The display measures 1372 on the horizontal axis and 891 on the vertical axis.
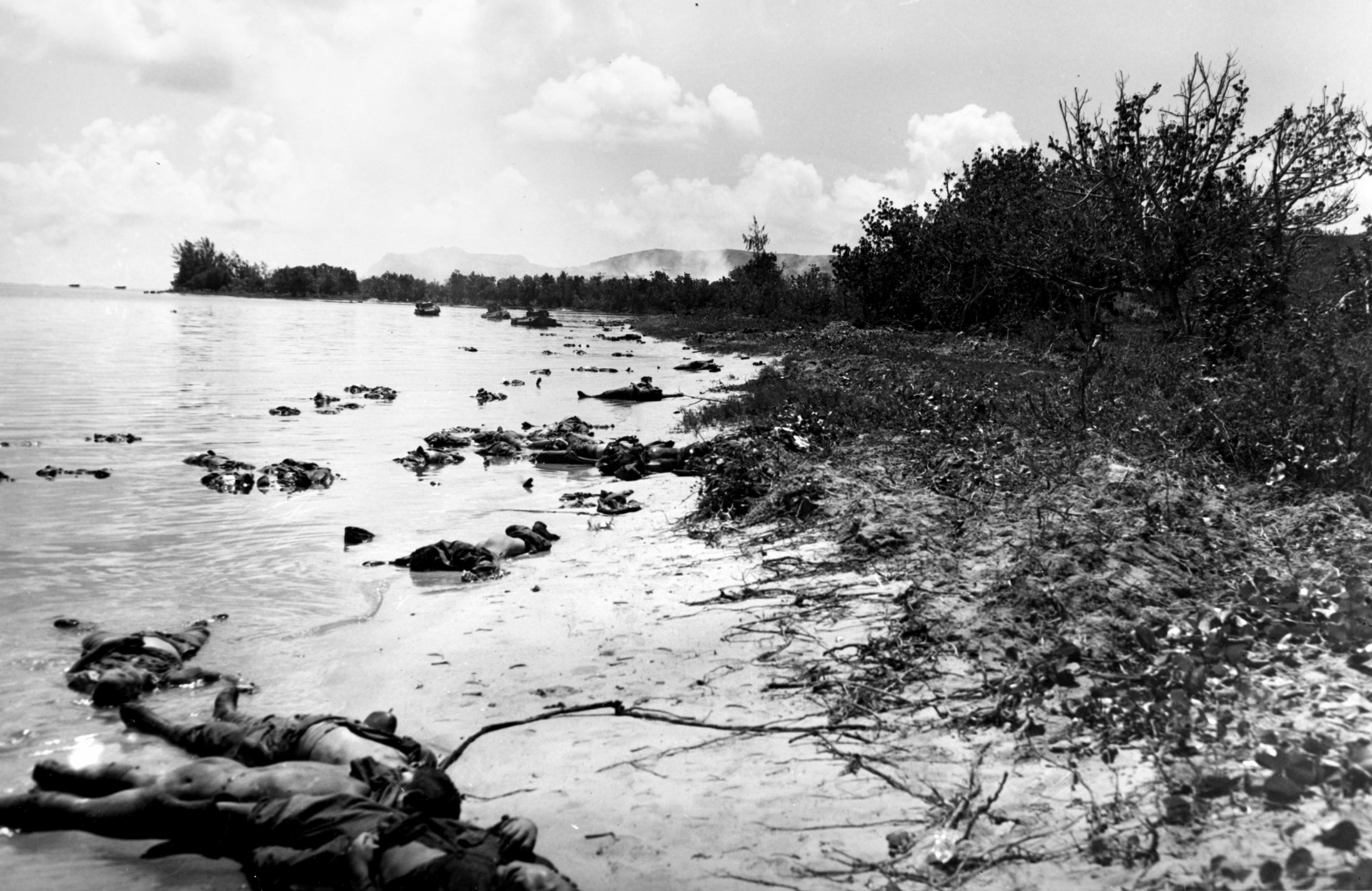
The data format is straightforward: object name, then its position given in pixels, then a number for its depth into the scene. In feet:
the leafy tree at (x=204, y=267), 465.47
